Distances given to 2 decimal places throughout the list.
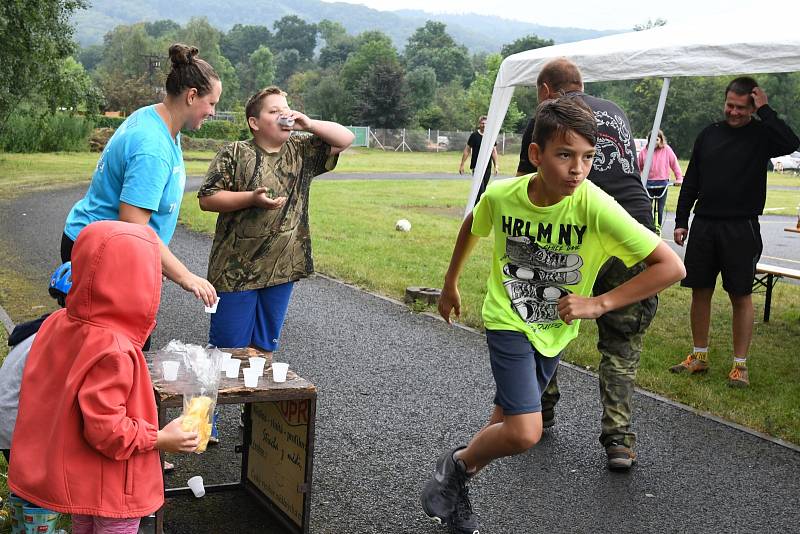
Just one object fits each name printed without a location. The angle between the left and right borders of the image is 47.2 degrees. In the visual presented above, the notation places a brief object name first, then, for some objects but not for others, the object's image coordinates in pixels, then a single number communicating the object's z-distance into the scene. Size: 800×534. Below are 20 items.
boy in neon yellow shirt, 3.72
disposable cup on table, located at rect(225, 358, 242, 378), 3.83
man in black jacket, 6.73
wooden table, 3.62
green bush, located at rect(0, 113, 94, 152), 36.28
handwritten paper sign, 3.87
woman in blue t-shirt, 3.92
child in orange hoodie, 2.66
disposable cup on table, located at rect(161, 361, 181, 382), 3.66
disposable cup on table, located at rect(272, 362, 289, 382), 3.78
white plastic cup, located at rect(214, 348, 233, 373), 3.84
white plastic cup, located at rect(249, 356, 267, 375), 3.80
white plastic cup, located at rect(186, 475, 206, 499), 4.23
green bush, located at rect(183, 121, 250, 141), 57.03
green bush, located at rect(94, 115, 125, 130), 54.70
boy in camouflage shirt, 4.62
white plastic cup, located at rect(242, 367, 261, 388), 3.70
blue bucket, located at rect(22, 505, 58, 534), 3.18
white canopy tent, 7.82
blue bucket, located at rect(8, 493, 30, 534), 3.25
